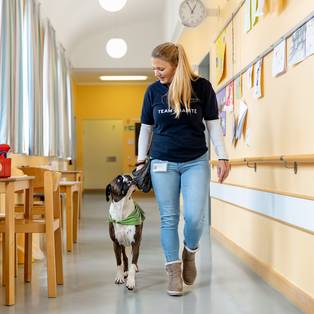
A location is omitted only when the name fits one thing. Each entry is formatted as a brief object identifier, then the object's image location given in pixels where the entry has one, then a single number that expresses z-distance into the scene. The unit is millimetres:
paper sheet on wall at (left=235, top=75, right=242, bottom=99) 4500
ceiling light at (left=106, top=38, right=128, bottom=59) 11891
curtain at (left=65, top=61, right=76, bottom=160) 11758
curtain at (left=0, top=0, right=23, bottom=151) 5621
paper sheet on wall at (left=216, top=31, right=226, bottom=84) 5246
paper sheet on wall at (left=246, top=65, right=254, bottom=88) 4039
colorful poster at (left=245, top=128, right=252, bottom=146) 4160
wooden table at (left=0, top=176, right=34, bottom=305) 3010
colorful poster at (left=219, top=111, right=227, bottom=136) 5207
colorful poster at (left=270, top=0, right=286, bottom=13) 3277
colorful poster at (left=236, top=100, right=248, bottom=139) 4288
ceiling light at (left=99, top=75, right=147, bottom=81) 14133
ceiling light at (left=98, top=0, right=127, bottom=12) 8516
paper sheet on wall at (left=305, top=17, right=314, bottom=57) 2715
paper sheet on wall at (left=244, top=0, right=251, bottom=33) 4078
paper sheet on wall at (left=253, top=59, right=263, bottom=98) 3789
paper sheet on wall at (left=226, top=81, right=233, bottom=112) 4883
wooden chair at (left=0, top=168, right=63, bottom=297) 3207
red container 3090
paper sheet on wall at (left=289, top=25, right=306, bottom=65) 2860
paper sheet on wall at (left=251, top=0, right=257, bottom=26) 3844
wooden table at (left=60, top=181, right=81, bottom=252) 5055
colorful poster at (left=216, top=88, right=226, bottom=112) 5257
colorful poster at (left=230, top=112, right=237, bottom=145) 4656
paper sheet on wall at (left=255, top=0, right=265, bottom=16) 3631
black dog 3479
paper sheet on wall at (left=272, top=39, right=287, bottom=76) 3211
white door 15500
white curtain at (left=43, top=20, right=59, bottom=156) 8734
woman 3193
